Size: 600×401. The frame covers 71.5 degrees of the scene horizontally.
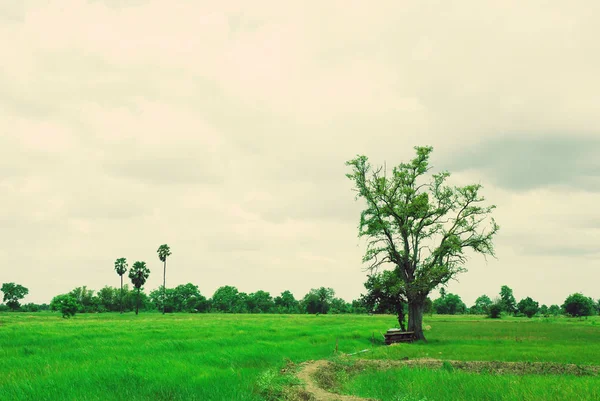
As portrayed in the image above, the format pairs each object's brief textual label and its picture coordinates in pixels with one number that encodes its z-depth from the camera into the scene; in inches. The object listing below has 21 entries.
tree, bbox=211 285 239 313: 6820.9
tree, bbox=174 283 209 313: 6574.8
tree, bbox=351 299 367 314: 7341.5
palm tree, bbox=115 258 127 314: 5369.1
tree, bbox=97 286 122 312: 6008.9
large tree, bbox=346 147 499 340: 1473.9
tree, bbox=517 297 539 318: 5408.5
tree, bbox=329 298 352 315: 7219.5
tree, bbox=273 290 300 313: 7263.8
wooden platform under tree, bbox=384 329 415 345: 1407.5
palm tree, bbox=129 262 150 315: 5191.9
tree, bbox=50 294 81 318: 3484.3
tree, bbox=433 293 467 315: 7170.3
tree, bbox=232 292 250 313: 6771.7
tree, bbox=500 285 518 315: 6315.9
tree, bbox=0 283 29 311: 6136.8
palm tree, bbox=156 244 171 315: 5374.0
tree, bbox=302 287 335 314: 6707.7
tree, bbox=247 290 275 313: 6884.4
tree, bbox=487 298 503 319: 4756.4
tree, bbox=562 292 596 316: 5777.6
